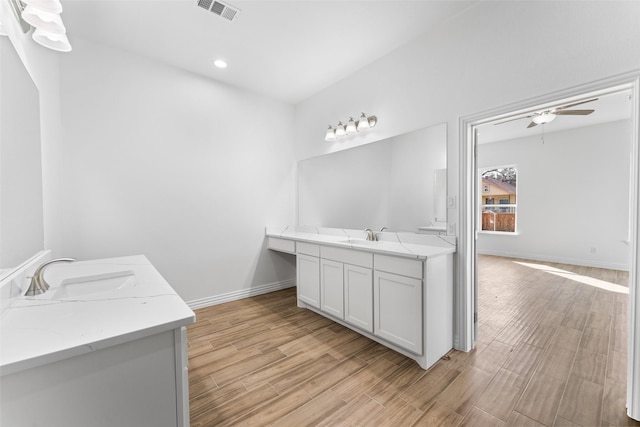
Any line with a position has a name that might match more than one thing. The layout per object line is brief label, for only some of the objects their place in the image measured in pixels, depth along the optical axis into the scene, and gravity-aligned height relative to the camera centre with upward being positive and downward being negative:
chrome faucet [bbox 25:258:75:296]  1.15 -0.34
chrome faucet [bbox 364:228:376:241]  2.84 -0.30
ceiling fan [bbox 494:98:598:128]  3.39 +1.30
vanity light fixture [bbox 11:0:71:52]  1.25 +0.98
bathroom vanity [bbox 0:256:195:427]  0.68 -0.45
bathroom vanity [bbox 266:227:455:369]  1.92 -0.70
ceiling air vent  2.03 +1.66
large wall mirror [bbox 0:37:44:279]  1.03 +0.22
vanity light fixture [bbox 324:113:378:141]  2.85 +0.98
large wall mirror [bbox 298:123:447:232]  2.37 +0.28
